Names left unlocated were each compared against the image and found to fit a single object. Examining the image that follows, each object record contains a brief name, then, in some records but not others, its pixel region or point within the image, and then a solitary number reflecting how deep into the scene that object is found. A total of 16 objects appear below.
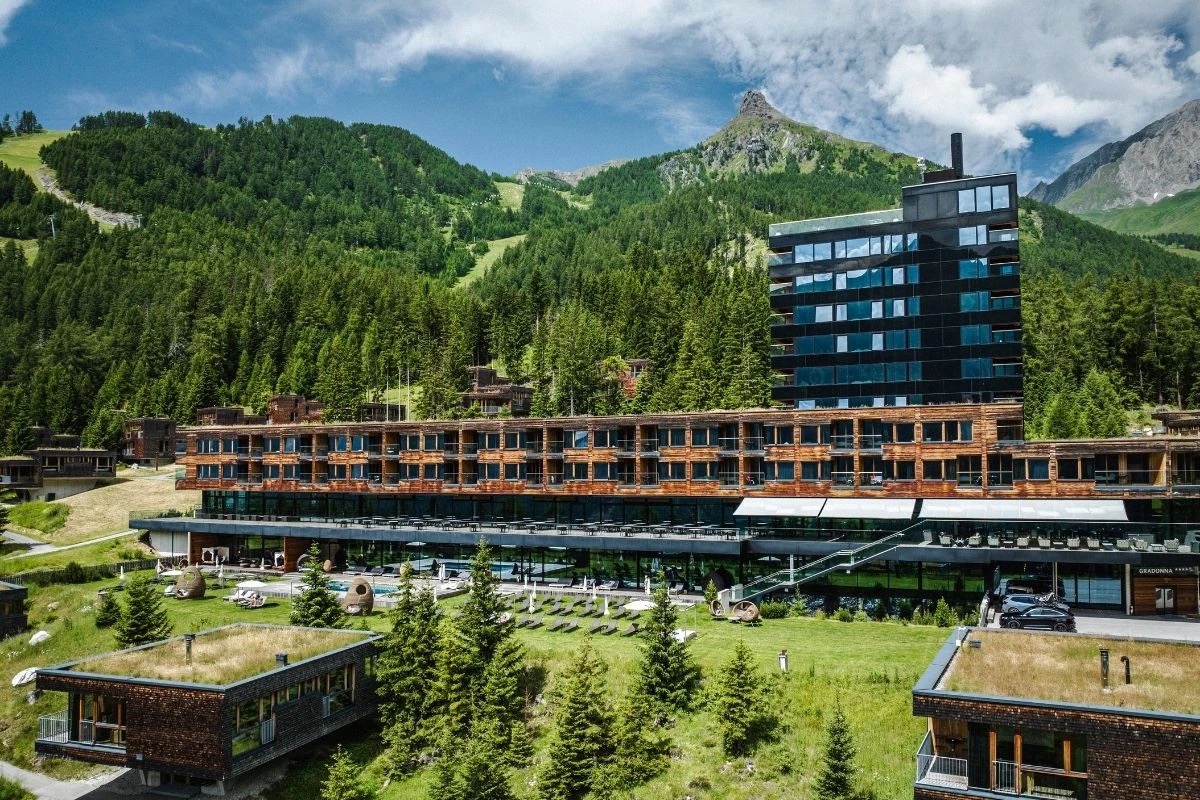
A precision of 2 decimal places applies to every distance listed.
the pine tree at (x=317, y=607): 41.69
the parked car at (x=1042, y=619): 35.25
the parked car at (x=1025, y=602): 36.50
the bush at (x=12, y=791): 35.59
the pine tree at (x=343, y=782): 30.73
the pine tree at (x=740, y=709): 30.16
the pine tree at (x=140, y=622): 43.25
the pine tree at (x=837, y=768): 25.25
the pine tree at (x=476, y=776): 28.84
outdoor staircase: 44.16
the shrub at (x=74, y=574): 62.44
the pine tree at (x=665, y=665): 33.06
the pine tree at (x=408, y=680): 34.88
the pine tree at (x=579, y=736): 29.36
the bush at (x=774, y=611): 43.62
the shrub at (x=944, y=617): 39.59
